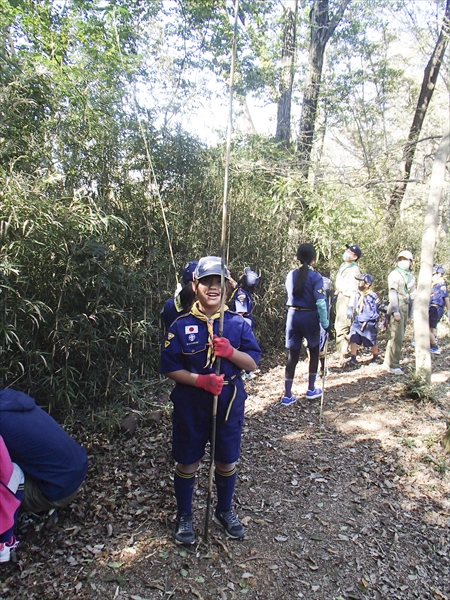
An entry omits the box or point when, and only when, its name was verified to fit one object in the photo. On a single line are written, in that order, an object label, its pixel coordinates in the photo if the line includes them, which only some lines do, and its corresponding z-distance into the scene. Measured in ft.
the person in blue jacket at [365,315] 18.98
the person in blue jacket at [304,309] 13.37
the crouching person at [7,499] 6.62
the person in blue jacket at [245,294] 15.15
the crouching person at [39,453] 7.07
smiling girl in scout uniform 7.06
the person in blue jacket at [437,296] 22.20
